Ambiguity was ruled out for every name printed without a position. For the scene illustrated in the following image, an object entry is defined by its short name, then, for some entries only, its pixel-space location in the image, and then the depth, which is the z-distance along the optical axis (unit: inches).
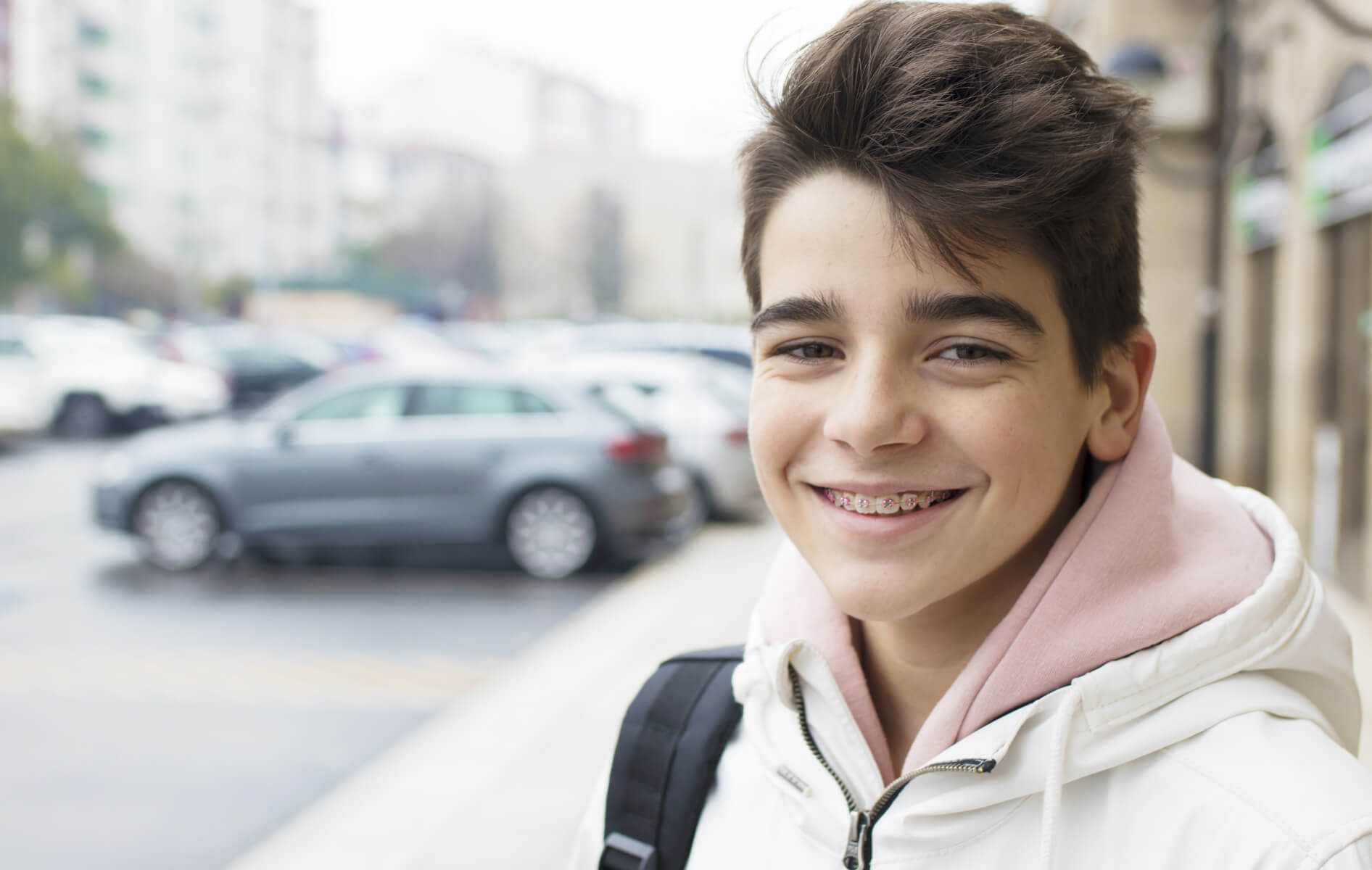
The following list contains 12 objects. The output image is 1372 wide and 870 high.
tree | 545.6
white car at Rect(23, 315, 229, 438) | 623.2
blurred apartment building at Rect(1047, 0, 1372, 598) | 248.8
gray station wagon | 303.6
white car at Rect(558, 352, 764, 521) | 372.5
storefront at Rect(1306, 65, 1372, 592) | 240.7
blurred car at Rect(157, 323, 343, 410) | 725.9
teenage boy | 38.5
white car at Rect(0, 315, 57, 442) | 561.6
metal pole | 295.0
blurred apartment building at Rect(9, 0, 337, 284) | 878.4
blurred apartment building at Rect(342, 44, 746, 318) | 1846.7
